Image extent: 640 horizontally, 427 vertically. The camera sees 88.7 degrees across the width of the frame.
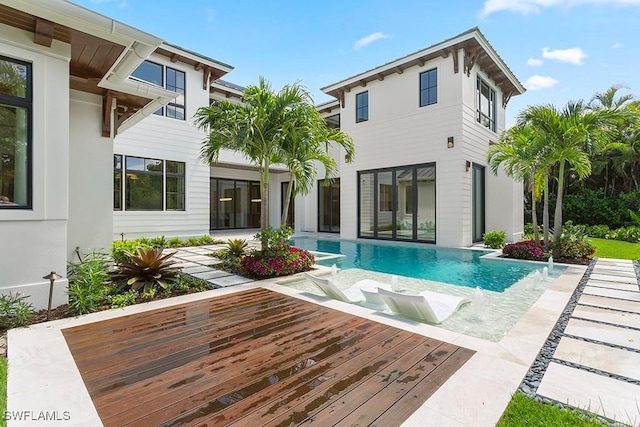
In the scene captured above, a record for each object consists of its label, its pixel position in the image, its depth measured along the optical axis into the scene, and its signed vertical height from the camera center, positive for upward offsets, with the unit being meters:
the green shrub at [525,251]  9.44 -1.16
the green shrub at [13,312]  4.01 -1.30
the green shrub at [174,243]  12.14 -1.23
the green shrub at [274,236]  7.42 -0.58
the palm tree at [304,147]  7.21 +1.44
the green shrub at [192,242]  12.54 -1.23
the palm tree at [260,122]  6.99 +1.91
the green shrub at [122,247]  7.04 -0.98
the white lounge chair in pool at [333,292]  5.26 -1.33
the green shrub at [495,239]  11.68 -1.01
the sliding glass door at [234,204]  17.92 +0.37
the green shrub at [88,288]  4.58 -1.17
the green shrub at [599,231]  15.05 -0.88
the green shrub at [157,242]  11.11 -1.11
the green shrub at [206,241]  12.94 -1.22
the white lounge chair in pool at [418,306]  4.35 -1.37
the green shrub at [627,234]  13.30 -0.94
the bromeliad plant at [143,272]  5.59 -1.10
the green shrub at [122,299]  4.90 -1.37
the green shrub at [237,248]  9.23 -1.07
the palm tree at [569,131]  8.55 +2.15
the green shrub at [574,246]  9.24 -0.97
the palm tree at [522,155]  9.29 +1.66
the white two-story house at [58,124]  4.32 +1.37
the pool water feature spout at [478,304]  5.02 -1.43
